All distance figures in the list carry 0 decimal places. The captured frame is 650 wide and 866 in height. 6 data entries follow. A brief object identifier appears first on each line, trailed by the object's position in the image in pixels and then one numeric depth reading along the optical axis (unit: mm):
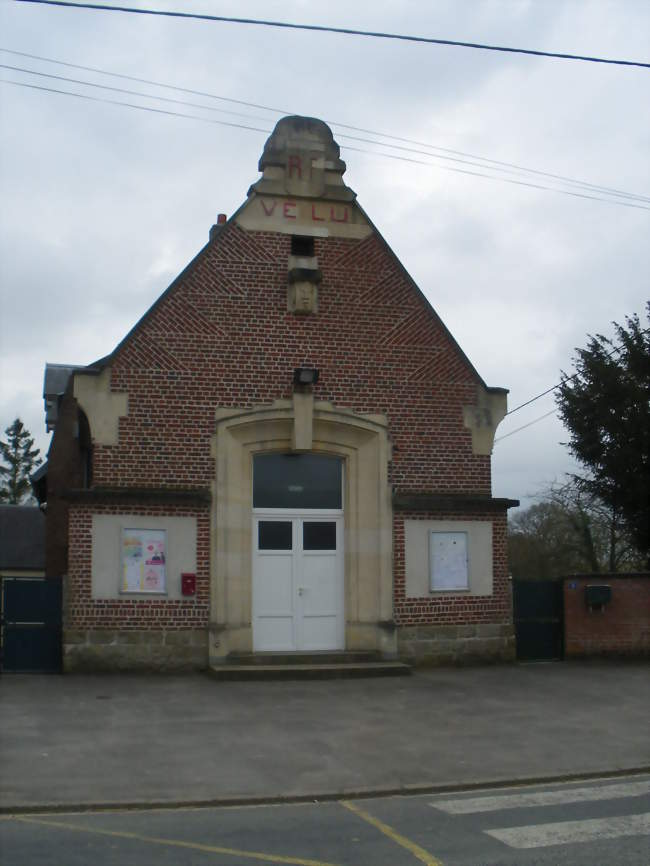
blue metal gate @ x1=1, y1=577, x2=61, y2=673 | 15422
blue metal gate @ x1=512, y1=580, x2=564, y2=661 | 17859
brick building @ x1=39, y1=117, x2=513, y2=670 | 15797
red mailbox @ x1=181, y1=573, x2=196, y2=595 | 15812
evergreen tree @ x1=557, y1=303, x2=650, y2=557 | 23781
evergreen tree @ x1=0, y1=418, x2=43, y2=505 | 80188
